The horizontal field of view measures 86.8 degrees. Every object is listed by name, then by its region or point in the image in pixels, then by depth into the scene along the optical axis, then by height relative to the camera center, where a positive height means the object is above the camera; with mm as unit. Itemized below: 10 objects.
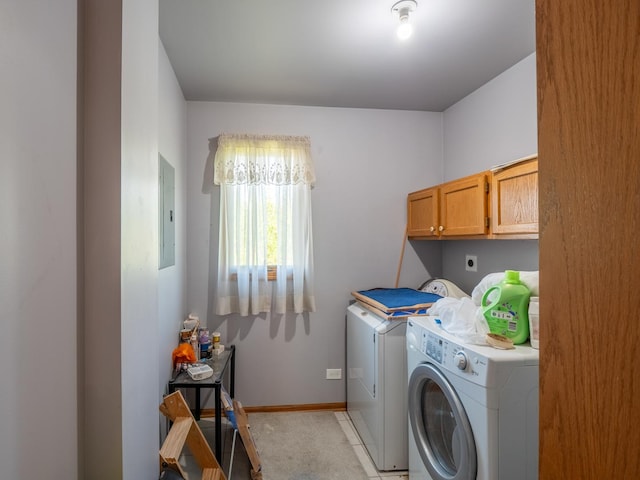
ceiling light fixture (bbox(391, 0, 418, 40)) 1604 +1126
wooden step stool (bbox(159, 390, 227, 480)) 1304 -825
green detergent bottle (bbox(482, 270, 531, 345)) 1480 -301
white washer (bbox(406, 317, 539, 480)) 1289 -661
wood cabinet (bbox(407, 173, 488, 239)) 2035 +242
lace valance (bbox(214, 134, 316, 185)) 2707 +685
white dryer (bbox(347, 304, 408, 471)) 2062 -935
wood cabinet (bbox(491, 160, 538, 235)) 1624 +226
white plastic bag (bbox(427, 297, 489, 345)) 1541 -382
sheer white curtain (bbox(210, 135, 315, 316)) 2701 +166
